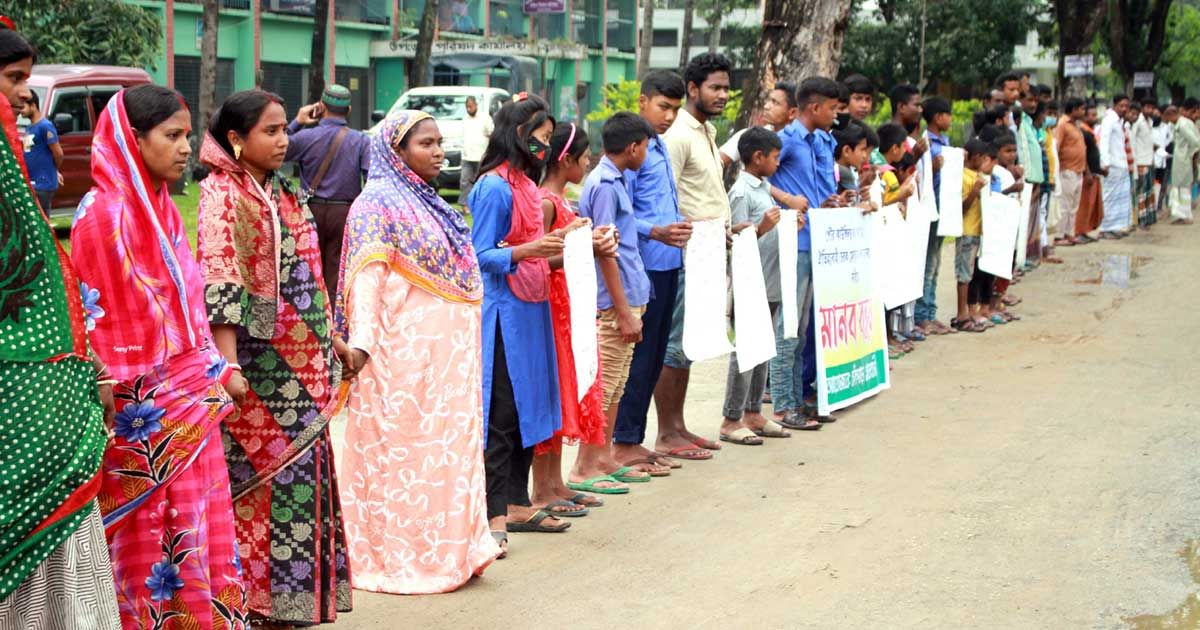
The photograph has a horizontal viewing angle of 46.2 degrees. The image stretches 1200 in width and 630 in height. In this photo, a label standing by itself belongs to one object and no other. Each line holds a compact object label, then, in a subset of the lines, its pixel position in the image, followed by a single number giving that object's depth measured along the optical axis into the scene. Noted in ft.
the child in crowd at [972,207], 38.11
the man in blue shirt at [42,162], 30.66
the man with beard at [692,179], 24.44
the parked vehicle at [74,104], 55.26
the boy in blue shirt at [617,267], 21.53
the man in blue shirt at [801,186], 27.45
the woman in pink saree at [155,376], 12.07
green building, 107.45
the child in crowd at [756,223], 25.48
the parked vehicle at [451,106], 75.36
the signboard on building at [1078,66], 80.28
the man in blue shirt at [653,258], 22.97
